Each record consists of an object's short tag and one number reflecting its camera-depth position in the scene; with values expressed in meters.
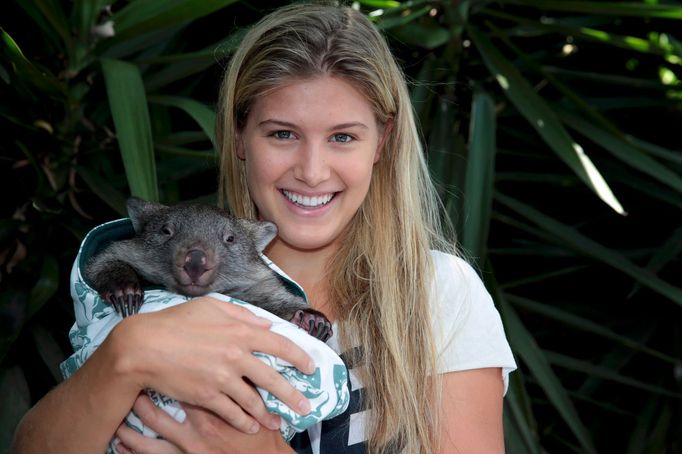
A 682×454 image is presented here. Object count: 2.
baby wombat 2.22
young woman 2.06
